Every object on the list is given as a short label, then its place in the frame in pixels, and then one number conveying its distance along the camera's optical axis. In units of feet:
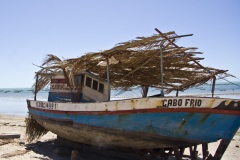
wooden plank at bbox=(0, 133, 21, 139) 42.56
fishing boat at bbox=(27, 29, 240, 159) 25.18
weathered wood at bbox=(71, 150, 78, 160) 30.30
